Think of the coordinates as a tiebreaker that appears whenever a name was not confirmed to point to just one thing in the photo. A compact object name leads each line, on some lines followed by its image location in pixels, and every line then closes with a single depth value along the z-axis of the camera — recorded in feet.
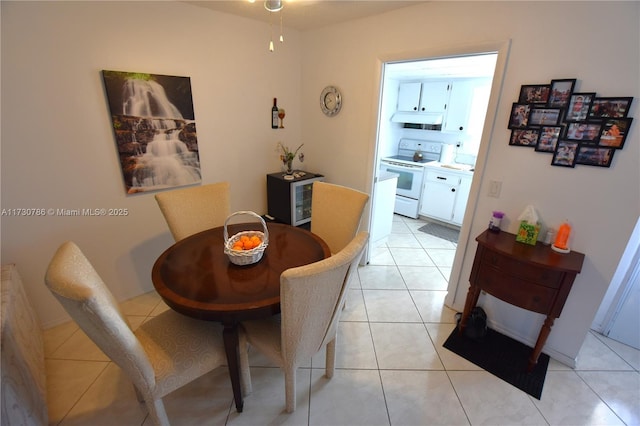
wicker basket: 4.76
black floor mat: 5.54
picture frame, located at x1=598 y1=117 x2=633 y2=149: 4.55
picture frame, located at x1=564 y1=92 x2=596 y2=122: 4.80
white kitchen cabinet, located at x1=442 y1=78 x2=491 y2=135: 12.26
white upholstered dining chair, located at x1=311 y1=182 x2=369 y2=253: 6.42
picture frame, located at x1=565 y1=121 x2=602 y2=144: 4.79
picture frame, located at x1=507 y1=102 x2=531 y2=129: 5.42
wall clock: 8.70
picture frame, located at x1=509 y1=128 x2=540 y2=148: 5.42
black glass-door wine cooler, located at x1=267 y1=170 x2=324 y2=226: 9.02
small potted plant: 9.54
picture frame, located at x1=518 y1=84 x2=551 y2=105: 5.17
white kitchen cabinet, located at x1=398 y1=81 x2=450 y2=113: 13.25
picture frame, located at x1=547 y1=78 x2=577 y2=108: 4.91
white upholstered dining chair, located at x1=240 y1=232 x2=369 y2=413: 3.45
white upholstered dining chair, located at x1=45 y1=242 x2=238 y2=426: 2.95
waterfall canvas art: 6.29
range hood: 13.58
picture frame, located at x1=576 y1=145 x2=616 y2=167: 4.76
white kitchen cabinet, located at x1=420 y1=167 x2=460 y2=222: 12.53
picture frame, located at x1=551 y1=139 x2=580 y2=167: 5.06
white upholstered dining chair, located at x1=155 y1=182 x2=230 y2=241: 6.29
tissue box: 5.56
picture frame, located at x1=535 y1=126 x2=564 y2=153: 5.17
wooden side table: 5.01
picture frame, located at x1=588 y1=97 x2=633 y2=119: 4.51
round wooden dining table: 3.92
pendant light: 4.86
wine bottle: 9.22
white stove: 13.84
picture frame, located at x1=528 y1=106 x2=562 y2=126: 5.12
